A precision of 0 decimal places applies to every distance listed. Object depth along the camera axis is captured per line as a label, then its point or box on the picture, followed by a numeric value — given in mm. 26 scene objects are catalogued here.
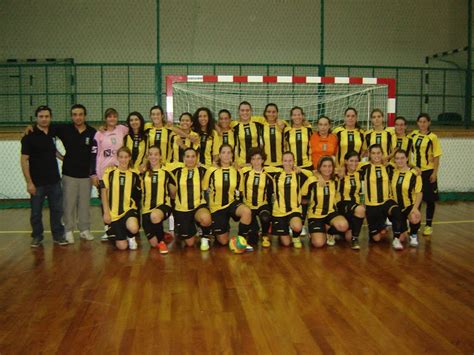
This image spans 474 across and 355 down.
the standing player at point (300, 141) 5891
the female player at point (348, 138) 5961
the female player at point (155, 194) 5309
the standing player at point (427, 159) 6082
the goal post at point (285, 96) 6645
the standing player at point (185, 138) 5762
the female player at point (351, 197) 5414
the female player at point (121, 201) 5293
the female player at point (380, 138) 6031
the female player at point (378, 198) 5488
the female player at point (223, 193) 5387
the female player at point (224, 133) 5891
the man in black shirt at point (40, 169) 5297
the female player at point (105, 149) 5656
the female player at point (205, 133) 5809
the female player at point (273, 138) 5957
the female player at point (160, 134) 5863
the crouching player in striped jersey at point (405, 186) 5562
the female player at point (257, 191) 5399
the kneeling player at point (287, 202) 5367
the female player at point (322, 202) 5387
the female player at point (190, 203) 5340
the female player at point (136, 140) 5684
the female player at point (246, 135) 5980
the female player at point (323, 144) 5836
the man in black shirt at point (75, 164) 5566
